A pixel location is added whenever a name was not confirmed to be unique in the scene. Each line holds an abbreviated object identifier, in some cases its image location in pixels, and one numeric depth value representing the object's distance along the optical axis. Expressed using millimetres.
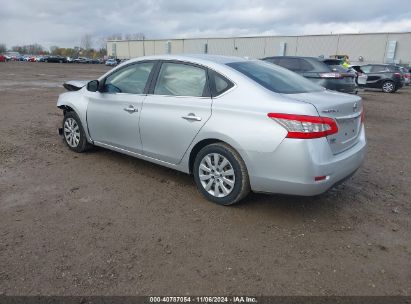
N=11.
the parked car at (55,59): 71938
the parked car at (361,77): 18616
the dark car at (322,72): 11148
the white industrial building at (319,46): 45438
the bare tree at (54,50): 125125
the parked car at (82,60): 79000
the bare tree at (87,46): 125000
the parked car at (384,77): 20125
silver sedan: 3344
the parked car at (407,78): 22912
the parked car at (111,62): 63500
